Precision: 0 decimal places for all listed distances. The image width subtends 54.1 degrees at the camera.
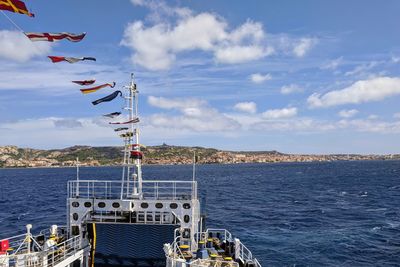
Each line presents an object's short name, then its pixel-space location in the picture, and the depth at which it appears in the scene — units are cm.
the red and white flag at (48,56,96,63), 1864
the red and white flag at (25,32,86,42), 1568
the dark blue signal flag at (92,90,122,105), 2582
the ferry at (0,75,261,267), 2158
